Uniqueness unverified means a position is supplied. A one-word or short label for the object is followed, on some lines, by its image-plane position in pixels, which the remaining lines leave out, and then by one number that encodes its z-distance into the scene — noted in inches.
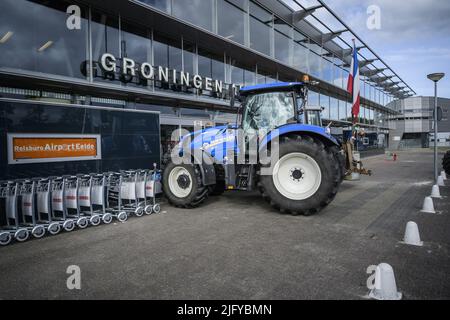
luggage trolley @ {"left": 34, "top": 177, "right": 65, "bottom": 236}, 197.6
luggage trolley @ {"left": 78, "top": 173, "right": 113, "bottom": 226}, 219.7
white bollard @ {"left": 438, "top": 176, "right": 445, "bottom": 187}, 389.0
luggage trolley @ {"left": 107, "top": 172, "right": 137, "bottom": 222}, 235.8
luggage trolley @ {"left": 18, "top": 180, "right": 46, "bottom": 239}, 190.2
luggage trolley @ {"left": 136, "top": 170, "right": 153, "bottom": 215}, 249.0
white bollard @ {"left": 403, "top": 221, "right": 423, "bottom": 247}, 163.5
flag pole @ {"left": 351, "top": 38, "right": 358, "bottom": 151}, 422.2
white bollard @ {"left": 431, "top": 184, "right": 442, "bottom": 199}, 307.1
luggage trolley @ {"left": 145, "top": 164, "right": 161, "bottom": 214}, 252.5
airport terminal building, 233.0
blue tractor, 224.7
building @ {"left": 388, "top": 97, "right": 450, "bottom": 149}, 2201.0
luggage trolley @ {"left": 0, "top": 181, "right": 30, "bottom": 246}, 179.3
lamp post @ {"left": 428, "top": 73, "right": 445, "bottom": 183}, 415.8
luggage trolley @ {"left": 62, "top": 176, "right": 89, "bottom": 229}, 206.7
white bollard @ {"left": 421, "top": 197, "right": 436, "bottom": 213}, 240.1
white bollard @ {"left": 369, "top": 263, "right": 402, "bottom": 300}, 107.6
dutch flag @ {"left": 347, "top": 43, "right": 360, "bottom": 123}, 508.5
